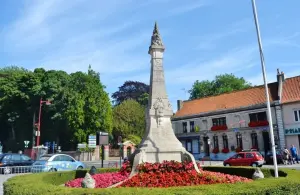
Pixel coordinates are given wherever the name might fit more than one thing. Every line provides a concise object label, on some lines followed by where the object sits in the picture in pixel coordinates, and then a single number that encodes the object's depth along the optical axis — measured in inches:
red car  1011.1
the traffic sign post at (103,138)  816.3
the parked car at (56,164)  799.1
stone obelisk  497.4
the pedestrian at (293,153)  1146.0
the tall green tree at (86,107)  1706.4
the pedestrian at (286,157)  1102.1
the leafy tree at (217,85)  2506.2
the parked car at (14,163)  902.0
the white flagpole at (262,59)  433.7
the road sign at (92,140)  919.7
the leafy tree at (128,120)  2060.8
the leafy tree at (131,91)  2551.7
